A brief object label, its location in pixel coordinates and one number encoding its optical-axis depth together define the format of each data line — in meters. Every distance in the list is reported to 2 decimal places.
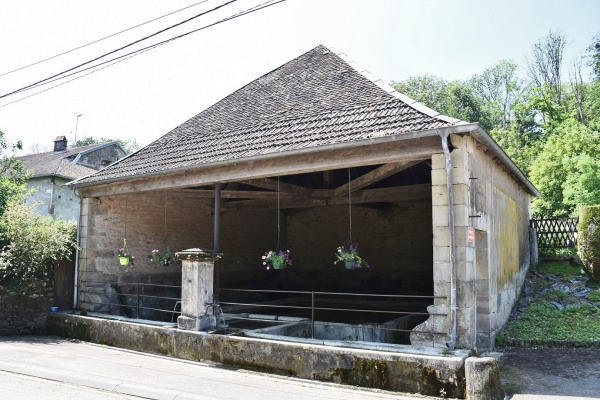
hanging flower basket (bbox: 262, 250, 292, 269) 8.68
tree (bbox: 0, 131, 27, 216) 13.09
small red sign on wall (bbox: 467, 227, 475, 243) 6.26
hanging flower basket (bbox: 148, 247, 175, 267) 10.55
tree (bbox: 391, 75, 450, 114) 32.83
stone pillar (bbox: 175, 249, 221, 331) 7.84
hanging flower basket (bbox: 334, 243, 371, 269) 7.68
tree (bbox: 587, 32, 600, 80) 26.83
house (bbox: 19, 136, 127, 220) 20.98
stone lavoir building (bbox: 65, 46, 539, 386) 6.36
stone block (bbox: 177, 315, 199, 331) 7.76
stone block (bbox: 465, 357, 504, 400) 5.04
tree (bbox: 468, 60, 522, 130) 36.66
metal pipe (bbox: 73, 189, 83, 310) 10.80
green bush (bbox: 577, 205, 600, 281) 10.91
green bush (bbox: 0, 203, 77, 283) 10.00
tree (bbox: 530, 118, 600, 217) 16.17
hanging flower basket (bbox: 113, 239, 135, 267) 10.29
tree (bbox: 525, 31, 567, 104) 30.55
